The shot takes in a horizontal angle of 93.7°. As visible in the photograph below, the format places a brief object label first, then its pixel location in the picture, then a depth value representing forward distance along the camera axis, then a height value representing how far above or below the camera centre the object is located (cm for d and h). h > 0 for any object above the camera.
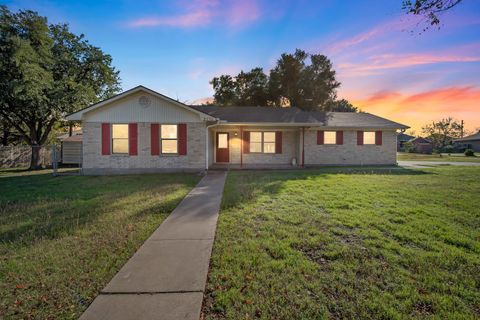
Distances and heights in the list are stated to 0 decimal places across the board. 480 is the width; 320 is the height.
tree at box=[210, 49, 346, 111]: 2691 +848
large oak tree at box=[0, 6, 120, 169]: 1402 +592
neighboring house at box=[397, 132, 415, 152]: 4885 +416
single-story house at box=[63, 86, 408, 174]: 1176 +106
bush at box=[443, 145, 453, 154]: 3685 +87
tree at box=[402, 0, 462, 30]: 512 +341
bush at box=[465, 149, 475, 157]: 2726 +16
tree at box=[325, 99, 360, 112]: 2836 +663
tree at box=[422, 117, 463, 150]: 5766 +687
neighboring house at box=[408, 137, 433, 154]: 3744 +107
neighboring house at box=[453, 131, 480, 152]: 4234 +236
